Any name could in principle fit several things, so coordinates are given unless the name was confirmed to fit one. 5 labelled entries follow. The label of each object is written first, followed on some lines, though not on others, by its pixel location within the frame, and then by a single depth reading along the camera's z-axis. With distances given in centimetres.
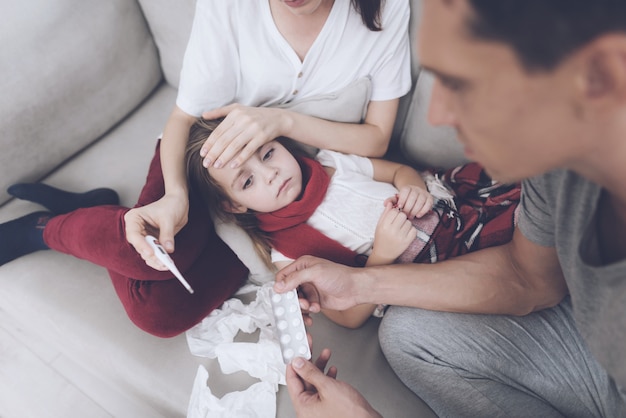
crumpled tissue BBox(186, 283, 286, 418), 102
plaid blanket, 110
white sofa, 110
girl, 109
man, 44
